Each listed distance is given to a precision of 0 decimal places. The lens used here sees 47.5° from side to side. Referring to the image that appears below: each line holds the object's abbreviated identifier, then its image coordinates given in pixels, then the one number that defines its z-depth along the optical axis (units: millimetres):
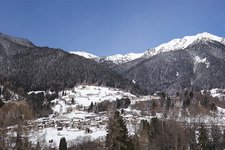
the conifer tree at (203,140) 68339
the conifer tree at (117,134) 39926
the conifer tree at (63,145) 77749
